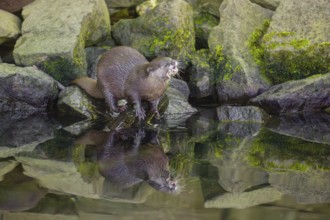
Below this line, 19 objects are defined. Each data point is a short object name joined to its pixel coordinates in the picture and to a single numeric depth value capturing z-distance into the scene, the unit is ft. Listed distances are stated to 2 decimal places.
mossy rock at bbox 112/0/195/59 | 44.88
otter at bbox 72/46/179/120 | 32.68
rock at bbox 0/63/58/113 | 39.63
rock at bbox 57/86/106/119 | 37.83
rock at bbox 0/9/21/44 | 44.88
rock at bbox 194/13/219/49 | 48.90
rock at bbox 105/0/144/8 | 51.67
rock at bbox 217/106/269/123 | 37.01
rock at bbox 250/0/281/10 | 48.96
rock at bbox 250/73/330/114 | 39.17
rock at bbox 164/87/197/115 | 38.88
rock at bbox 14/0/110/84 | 41.37
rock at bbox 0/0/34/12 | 48.85
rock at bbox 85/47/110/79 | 44.39
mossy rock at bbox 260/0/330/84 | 42.73
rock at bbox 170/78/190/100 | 41.70
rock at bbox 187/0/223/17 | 50.11
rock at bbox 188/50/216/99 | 43.37
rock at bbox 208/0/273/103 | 42.65
